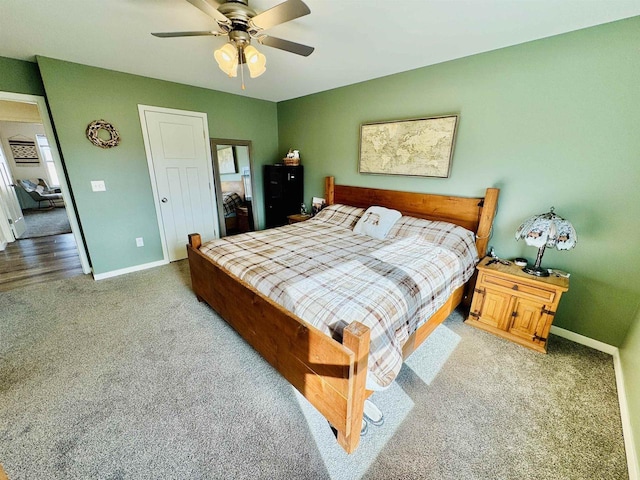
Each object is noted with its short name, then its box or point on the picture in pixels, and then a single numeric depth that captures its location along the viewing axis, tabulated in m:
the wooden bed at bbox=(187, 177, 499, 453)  1.18
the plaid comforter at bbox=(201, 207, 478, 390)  1.38
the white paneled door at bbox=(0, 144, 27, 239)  4.57
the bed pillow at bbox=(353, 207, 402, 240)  2.77
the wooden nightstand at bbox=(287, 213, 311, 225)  4.00
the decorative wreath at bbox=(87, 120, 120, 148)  2.86
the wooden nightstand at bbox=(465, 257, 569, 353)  1.95
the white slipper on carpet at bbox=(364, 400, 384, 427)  1.45
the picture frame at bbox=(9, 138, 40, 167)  6.99
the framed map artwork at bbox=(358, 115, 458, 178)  2.65
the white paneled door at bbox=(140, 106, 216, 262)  3.37
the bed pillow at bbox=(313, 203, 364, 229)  3.21
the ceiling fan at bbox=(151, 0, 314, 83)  1.36
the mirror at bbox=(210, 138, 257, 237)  4.24
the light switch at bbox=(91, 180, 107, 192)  2.99
